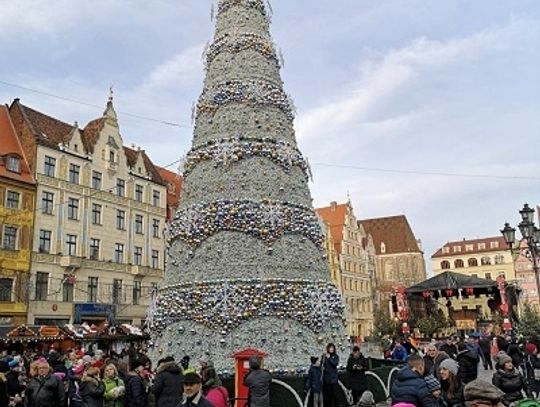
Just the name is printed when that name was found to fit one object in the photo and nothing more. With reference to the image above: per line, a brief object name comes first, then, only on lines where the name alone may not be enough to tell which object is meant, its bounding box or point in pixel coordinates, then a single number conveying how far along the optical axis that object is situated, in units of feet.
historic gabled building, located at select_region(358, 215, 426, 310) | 245.49
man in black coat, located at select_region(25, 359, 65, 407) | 19.79
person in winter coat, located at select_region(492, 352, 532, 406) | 19.30
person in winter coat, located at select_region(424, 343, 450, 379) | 24.16
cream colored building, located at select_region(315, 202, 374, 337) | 189.26
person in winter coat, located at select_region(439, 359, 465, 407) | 18.29
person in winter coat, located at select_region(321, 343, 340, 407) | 28.96
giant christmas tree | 30.86
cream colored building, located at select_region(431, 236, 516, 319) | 273.75
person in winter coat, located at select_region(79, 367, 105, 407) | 21.03
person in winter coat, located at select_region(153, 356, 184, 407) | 20.65
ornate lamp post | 42.60
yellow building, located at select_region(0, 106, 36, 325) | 90.58
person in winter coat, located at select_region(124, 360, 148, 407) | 22.54
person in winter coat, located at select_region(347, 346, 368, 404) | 30.37
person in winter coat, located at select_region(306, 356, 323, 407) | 28.22
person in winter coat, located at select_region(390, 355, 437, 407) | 15.84
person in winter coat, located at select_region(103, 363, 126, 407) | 22.34
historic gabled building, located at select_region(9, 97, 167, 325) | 99.14
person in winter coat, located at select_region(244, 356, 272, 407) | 24.29
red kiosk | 27.91
